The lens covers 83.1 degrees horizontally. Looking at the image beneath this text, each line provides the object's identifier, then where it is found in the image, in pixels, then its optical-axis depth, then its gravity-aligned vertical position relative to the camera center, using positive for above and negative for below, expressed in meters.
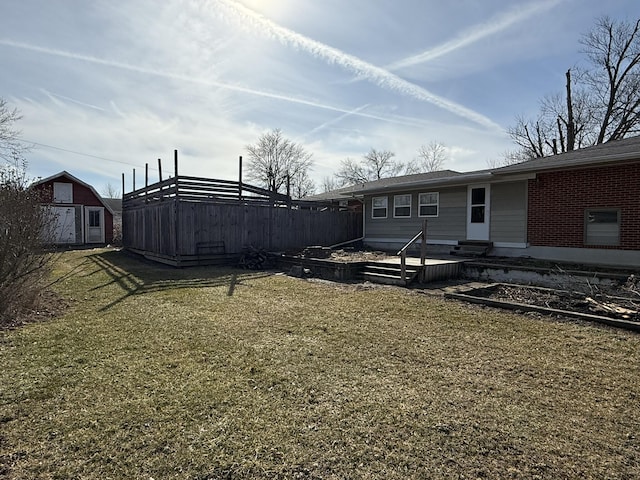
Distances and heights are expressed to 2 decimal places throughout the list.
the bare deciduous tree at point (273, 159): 41.38 +8.05
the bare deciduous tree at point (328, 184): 49.09 +6.33
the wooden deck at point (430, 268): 9.00 -1.00
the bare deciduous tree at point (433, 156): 42.44 +8.79
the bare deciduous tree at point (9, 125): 19.81 +5.68
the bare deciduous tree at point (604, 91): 22.15 +9.18
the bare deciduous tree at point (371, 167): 46.53 +8.08
